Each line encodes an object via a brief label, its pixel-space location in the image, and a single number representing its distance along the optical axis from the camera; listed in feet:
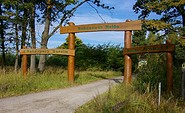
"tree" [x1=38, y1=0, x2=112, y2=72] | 34.73
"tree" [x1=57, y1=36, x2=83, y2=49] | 70.55
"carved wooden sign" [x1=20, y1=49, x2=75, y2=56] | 26.55
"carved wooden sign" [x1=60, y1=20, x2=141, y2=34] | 23.21
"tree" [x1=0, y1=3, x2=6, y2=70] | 40.44
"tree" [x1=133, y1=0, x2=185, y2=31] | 43.85
